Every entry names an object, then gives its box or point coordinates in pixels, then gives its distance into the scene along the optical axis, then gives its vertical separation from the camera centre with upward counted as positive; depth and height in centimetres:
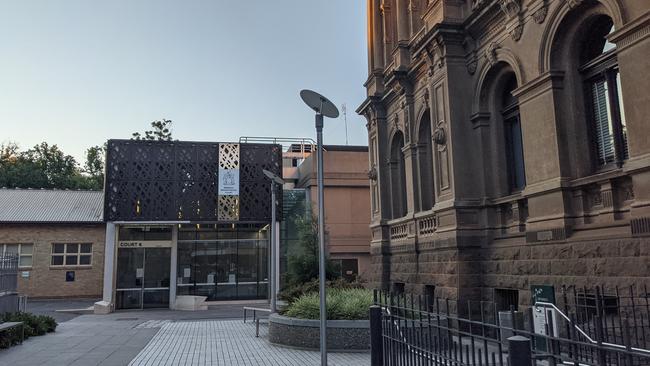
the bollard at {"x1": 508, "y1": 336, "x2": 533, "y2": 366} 369 -55
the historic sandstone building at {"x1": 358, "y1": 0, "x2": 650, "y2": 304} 962 +288
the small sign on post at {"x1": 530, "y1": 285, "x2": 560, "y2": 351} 448 -55
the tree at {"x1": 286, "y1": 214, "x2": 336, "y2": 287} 2259 +51
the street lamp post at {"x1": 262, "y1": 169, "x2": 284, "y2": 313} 1837 +167
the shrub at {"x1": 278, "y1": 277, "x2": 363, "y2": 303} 1714 -41
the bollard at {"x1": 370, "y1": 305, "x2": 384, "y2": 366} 699 -83
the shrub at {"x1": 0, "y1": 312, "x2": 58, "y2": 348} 1405 -134
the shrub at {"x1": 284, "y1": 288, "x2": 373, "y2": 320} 1320 -77
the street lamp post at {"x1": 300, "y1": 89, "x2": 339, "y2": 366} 800 +190
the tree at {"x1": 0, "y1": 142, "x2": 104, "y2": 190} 5878 +1235
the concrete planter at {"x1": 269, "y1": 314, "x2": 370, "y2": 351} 1256 -137
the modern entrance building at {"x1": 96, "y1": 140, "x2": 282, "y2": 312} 3022 +312
